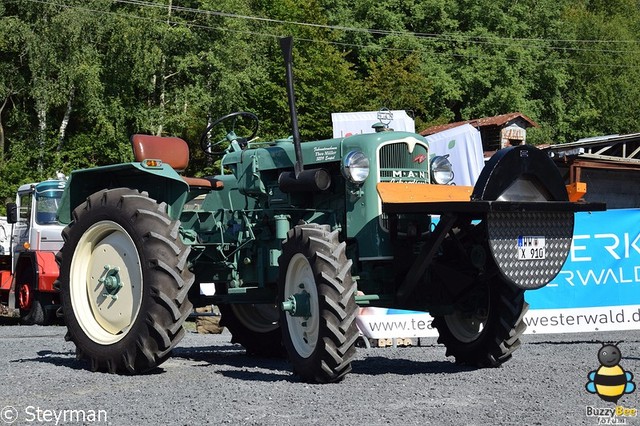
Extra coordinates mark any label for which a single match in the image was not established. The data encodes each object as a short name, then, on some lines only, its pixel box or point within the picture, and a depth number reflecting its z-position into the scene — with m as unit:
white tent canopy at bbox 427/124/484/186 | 18.03
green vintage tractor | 8.25
